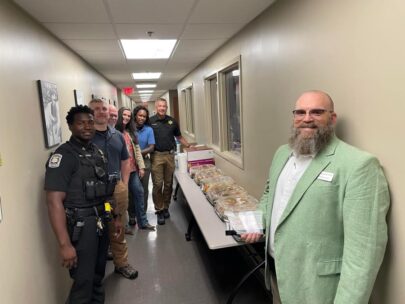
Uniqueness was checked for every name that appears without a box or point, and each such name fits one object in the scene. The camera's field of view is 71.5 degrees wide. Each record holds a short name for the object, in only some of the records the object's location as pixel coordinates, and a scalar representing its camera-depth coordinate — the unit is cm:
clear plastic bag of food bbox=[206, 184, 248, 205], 283
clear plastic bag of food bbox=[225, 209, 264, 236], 177
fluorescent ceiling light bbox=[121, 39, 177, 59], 315
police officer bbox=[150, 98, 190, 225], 385
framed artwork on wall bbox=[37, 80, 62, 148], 214
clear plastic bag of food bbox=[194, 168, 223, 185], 359
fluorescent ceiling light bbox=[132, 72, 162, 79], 594
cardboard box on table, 430
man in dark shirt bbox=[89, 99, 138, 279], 240
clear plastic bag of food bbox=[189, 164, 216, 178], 397
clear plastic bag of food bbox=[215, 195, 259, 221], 244
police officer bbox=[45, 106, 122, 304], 177
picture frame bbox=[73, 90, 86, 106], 325
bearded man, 109
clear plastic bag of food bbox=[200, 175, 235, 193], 317
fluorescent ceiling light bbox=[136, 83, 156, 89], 833
